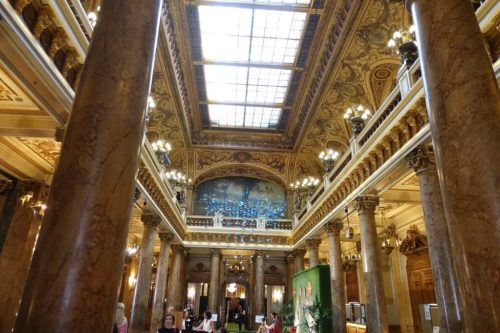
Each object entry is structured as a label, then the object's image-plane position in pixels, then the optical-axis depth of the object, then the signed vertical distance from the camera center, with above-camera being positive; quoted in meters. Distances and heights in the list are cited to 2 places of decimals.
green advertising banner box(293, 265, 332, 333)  7.95 +0.04
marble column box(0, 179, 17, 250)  7.41 +1.90
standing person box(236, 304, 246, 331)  15.65 -0.71
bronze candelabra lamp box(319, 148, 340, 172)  11.36 +4.49
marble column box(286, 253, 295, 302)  16.84 +1.40
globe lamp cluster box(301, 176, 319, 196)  14.98 +5.21
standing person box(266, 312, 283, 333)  9.20 -0.61
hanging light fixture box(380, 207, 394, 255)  12.04 +2.11
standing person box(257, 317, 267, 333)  9.74 -0.71
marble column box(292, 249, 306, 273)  15.69 +1.86
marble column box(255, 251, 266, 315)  15.84 +0.80
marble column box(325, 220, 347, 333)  9.62 +0.41
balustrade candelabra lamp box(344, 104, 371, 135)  9.08 +5.32
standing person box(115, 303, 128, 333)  5.21 -0.36
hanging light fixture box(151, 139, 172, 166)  10.92 +4.47
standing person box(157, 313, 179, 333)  5.59 -0.44
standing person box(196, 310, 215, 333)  7.99 -0.54
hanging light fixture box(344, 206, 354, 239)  9.05 +1.84
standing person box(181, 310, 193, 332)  10.15 -0.64
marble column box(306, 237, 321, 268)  13.13 +1.90
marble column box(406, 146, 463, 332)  4.97 +0.95
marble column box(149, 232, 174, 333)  12.22 +0.57
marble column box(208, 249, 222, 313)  15.59 +0.76
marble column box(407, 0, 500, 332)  1.93 +0.97
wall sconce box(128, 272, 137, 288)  15.23 +0.74
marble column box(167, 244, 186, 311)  14.88 +0.74
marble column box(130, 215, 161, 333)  9.63 +0.53
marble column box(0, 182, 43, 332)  6.75 +0.91
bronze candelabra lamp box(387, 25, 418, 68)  6.34 +4.39
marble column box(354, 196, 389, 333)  7.24 +0.70
